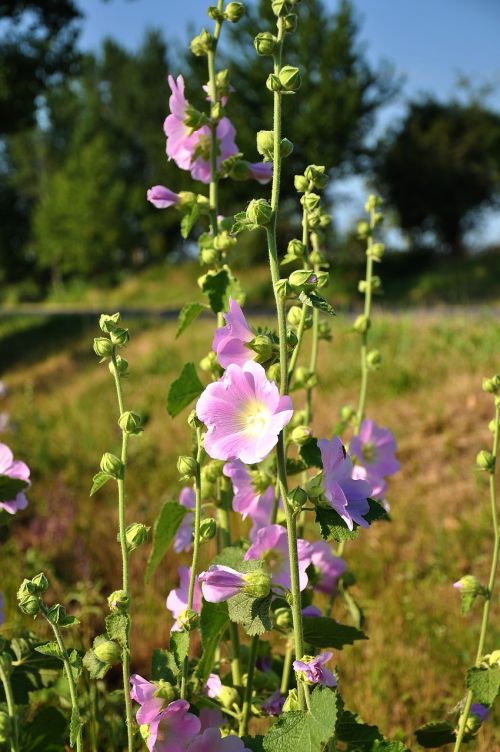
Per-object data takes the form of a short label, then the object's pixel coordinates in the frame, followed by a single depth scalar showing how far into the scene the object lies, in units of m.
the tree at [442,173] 18.64
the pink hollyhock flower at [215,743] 0.88
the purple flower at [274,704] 1.08
